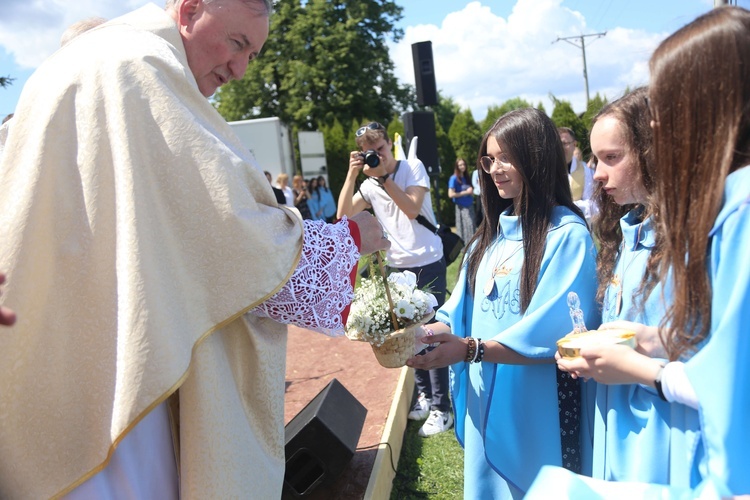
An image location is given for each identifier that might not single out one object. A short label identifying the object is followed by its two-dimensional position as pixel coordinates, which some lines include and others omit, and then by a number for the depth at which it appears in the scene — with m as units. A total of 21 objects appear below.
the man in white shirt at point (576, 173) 7.79
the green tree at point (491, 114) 21.52
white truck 18.39
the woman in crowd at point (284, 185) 13.31
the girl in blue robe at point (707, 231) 1.27
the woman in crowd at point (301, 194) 16.09
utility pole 40.31
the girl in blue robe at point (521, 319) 2.33
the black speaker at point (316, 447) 3.33
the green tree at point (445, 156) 21.85
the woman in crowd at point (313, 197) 16.85
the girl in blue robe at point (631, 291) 1.66
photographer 4.69
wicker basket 2.54
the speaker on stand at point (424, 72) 10.78
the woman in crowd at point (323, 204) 17.28
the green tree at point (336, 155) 24.05
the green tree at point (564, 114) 20.33
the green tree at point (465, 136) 22.31
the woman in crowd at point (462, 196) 12.74
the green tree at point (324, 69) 30.94
